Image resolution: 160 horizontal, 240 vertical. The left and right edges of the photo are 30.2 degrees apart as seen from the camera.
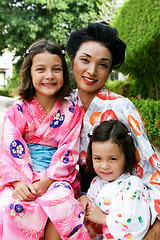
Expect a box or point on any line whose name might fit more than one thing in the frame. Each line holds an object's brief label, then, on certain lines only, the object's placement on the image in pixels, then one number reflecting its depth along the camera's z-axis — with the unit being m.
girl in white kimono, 2.06
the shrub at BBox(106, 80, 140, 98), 10.69
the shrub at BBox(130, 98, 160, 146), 6.00
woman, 2.47
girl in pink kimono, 2.03
